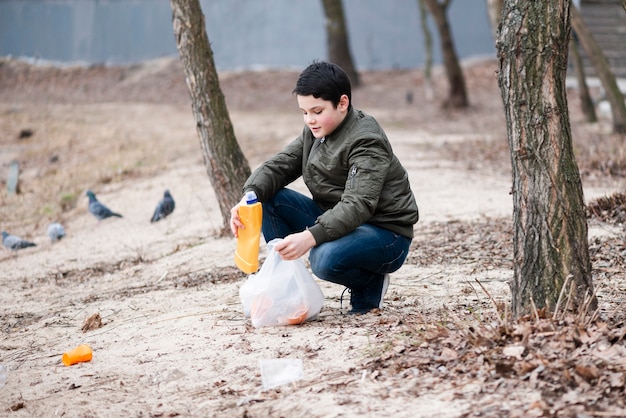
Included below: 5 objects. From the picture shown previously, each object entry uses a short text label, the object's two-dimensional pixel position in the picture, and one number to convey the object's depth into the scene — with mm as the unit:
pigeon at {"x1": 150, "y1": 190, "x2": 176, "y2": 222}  17203
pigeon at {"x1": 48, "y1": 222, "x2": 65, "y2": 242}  16857
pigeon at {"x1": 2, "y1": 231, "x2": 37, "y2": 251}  16281
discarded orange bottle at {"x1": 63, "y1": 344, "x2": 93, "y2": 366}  8288
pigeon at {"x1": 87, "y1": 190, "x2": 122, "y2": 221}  17774
